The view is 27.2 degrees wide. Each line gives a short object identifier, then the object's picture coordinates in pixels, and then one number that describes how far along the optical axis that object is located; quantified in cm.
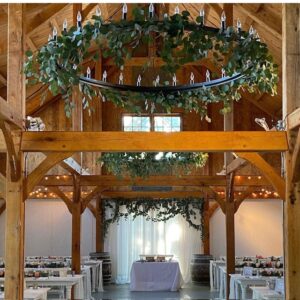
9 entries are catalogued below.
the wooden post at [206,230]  1933
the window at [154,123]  1855
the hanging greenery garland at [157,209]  1928
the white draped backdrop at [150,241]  1950
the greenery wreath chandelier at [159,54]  463
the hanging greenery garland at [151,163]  988
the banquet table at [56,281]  1119
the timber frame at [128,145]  671
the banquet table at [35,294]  872
